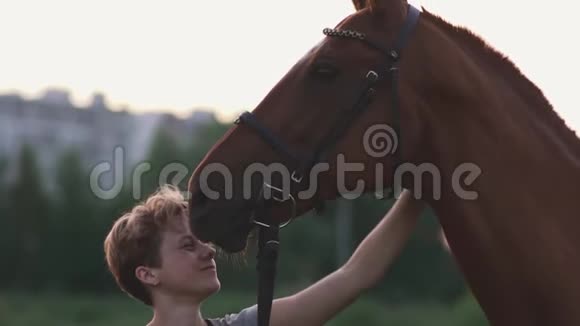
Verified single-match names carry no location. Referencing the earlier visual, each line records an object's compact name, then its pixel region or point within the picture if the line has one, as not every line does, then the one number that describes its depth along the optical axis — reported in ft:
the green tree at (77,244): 290.76
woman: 25.75
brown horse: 22.76
